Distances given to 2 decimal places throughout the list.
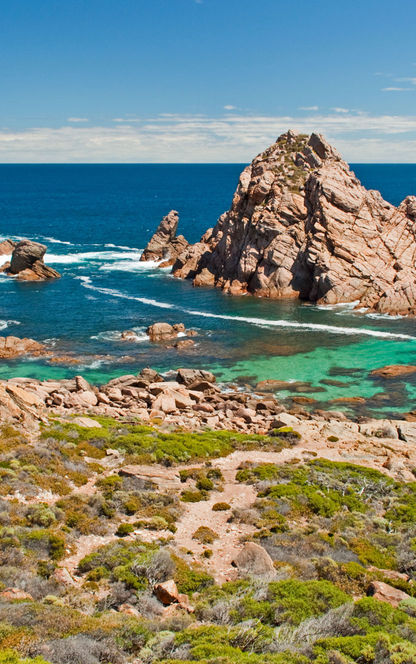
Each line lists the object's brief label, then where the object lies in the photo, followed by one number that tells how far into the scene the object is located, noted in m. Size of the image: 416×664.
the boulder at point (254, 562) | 21.50
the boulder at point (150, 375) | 57.20
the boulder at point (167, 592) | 19.39
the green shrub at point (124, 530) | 24.31
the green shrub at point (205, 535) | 24.42
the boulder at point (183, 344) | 69.81
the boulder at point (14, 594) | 17.89
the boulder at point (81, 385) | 51.56
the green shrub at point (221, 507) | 27.80
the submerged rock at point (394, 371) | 60.14
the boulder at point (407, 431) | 42.45
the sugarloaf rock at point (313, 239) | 88.06
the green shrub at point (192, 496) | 28.66
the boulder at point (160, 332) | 73.06
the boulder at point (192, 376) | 55.69
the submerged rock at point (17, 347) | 65.56
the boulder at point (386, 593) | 20.12
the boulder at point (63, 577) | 20.09
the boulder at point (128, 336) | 72.57
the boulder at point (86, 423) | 39.16
